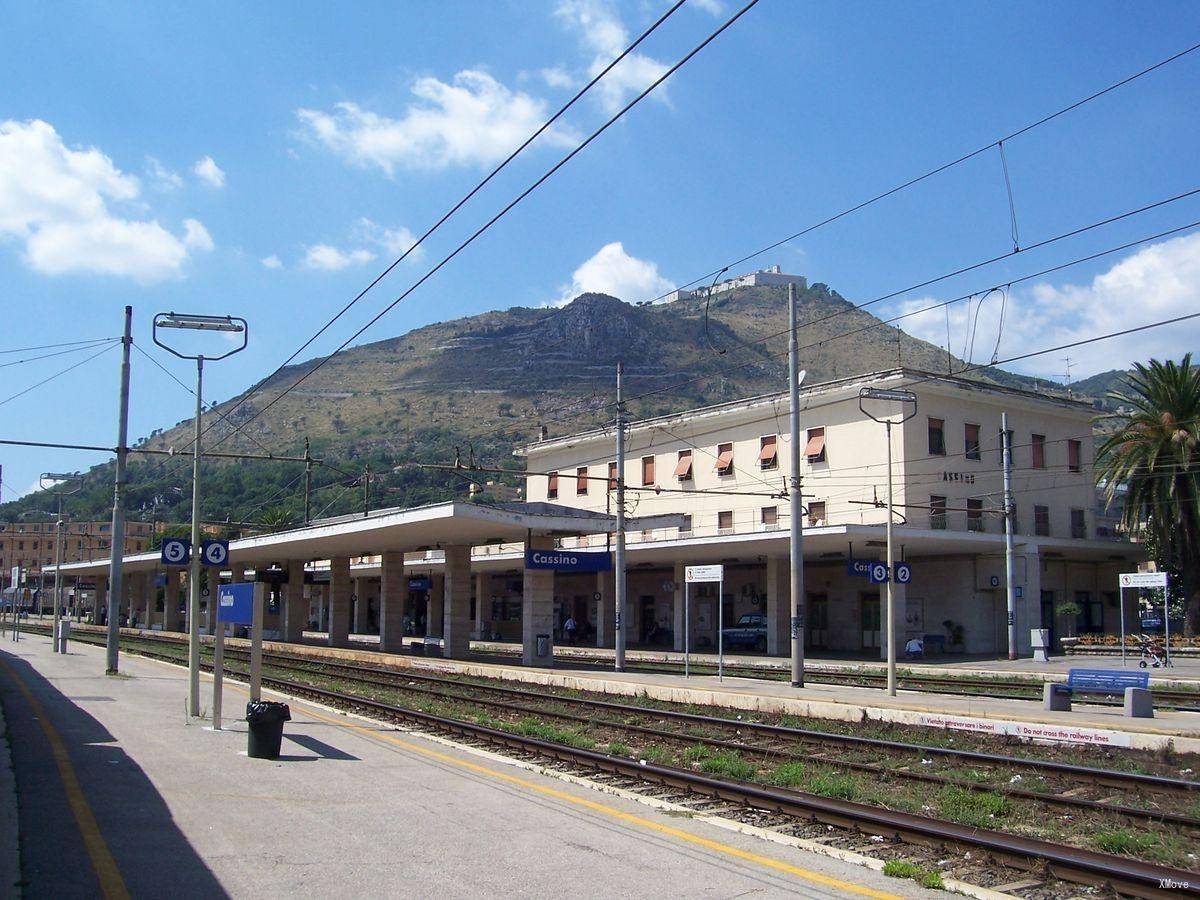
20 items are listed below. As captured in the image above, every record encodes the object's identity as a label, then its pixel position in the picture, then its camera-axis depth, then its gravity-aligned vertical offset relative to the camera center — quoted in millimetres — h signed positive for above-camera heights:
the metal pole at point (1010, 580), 37656 -238
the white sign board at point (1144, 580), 27797 -144
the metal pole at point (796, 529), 24531 +1019
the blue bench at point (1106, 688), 17688 -2035
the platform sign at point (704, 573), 25000 -16
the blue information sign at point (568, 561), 34344 +349
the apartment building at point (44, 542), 125250 +3372
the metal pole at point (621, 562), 32281 +305
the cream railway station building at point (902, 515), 42156 +2532
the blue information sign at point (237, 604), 15430 -505
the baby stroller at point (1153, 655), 33156 -2521
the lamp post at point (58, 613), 38125 -1762
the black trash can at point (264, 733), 13305 -2017
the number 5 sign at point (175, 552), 20391 +339
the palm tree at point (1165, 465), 43344 +4420
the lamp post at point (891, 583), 22234 -210
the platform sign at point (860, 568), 26350 +130
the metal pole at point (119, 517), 26391 +1354
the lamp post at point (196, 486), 17025 +1852
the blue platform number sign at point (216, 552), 18000 +301
